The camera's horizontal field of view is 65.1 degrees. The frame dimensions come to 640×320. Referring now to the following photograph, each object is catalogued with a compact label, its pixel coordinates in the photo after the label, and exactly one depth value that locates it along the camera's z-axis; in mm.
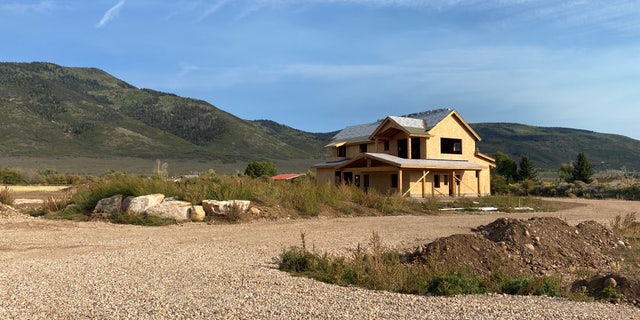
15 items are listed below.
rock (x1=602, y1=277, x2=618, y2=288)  6938
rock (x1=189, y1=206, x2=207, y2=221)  16734
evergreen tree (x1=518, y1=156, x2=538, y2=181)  59219
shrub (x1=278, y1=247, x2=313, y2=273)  8491
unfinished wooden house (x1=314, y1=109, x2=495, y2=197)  34469
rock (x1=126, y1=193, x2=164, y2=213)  16922
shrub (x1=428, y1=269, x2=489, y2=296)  6770
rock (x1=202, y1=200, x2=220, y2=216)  17141
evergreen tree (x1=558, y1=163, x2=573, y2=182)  57994
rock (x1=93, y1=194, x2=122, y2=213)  17442
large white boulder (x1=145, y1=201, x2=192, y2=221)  16688
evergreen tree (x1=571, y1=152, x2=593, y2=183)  55281
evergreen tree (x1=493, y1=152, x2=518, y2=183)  58531
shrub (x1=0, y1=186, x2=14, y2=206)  20144
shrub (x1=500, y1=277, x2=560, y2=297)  6895
